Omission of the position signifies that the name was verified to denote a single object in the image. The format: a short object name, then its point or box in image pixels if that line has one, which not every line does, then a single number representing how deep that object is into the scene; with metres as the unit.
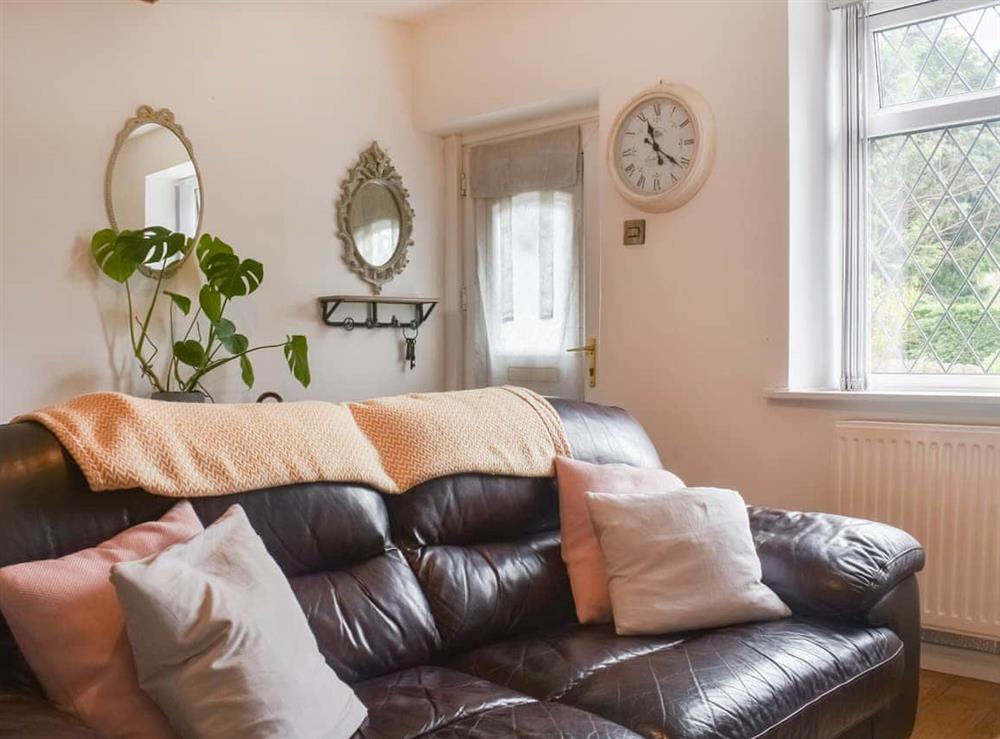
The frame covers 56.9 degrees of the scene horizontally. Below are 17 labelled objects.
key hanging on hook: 4.32
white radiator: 2.74
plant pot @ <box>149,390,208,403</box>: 3.25
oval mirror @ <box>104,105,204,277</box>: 3.35
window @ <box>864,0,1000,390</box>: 3.01
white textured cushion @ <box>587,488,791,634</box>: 2.05
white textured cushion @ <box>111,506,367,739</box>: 1.34
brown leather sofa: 1.61
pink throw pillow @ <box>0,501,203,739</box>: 1.39
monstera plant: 3.20
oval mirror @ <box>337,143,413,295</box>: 4.07
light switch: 3.49
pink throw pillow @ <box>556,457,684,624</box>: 2.16
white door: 3.94
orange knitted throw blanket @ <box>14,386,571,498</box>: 1.73
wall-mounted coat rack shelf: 4.00
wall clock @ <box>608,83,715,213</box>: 3.30
